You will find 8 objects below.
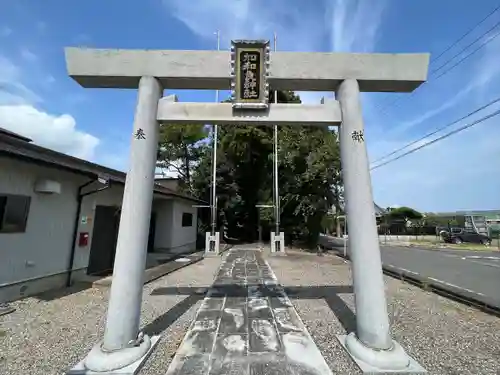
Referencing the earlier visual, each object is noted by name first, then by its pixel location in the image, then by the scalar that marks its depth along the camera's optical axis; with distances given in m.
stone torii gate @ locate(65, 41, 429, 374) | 3.50
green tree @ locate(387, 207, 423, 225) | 44.56
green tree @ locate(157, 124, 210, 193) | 26.45
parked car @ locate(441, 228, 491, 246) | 25.50
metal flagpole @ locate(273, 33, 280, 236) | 16.10
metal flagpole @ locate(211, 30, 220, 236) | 15.54
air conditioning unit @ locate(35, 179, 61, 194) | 5.91
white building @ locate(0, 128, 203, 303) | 5.29
